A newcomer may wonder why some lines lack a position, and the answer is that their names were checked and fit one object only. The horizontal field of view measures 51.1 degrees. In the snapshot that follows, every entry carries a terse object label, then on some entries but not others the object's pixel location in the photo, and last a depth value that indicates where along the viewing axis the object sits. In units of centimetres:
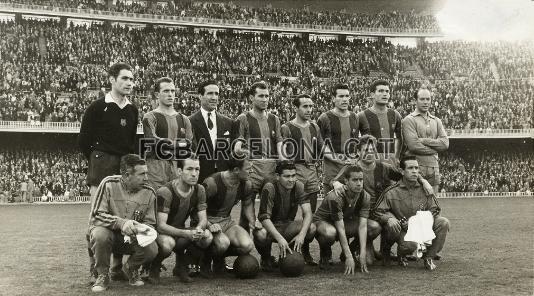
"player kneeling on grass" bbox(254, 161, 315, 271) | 690
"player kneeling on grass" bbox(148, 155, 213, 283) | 627
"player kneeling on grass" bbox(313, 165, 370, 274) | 696
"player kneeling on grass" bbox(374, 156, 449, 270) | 720
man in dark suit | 737
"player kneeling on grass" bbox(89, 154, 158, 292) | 589
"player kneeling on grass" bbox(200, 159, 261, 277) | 657
